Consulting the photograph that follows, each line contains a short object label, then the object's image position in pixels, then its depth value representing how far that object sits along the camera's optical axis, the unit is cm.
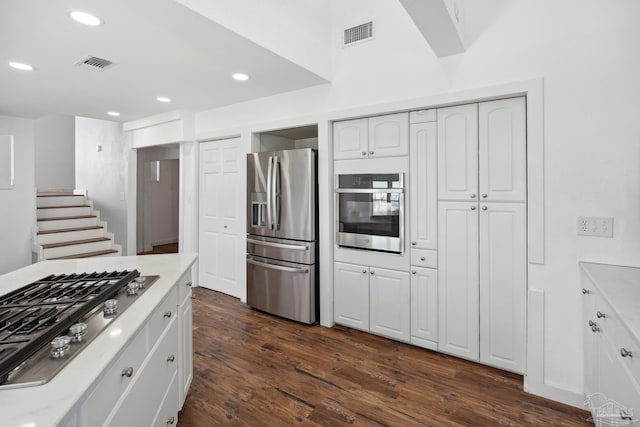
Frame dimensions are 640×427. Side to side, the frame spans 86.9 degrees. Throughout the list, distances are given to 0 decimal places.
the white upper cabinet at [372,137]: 286
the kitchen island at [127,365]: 78
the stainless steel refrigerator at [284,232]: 333
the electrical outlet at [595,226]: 201
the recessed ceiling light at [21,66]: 272
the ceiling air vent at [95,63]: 264
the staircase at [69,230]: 486
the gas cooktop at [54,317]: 88
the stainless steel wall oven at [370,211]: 288
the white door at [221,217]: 416
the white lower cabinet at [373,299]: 291
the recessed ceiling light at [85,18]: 195
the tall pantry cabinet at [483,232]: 238
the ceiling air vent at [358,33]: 299
